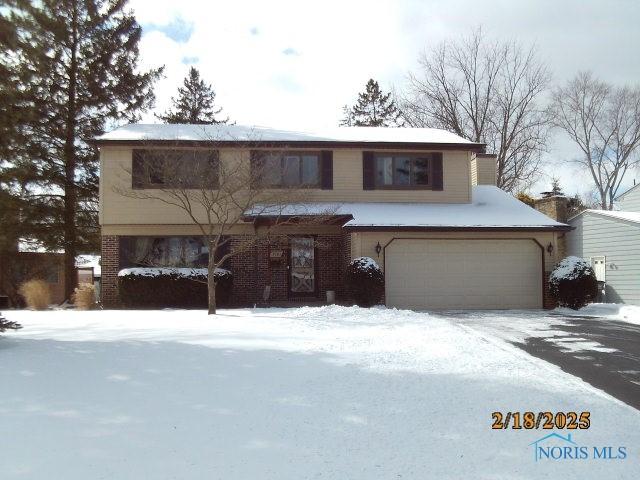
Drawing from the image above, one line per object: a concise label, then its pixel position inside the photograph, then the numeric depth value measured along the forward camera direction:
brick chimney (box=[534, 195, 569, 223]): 20.59
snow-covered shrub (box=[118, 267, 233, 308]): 16.77
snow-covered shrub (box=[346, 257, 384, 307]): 14.97
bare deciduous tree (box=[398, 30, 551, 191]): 33.31
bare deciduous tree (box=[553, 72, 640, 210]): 37.03
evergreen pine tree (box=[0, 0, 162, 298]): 22.30
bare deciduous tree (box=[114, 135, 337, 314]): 14.45
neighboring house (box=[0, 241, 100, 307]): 25.36
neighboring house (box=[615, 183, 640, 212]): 22.19
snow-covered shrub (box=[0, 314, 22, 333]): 8.68
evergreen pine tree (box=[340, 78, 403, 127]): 42.12
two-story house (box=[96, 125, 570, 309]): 16.23
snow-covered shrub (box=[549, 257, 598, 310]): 15.64
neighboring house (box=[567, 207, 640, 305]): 17.39
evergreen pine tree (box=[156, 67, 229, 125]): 38.66
